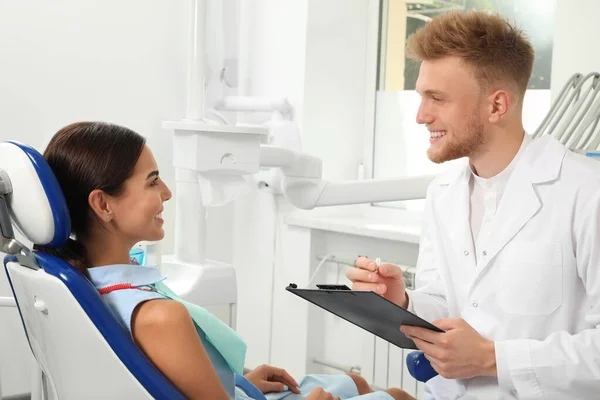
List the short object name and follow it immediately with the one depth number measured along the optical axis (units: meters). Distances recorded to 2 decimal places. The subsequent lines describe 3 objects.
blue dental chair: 1.35
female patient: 1.40
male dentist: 1.53
